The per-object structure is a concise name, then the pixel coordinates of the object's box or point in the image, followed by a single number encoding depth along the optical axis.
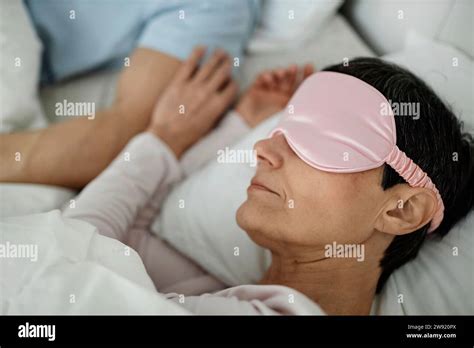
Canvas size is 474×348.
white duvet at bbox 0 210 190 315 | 0.59
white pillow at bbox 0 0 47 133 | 0.91
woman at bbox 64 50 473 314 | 0.65
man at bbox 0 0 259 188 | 0.88
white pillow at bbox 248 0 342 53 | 1.03
